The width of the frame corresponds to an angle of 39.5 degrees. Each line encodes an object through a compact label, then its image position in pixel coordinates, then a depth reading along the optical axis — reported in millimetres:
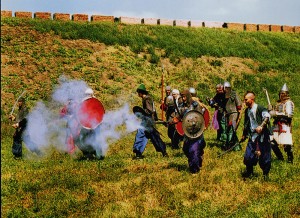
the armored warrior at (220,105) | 13145
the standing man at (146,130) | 11312
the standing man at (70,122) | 11961
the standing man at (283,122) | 10336
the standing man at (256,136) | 8664
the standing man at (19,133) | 11797
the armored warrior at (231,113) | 12703
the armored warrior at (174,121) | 10859
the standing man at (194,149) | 9330
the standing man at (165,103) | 14797
